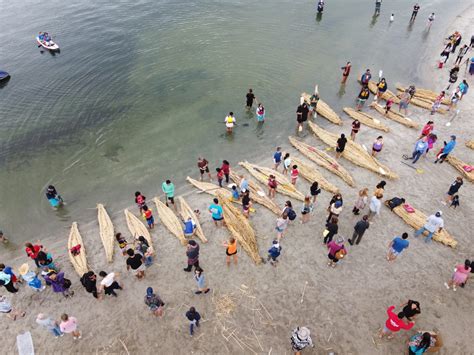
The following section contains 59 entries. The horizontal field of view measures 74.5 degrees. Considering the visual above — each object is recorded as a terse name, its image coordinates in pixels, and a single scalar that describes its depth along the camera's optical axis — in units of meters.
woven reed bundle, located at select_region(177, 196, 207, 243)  16.25
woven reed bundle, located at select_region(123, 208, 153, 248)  16.66
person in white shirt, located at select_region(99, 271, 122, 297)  13.08
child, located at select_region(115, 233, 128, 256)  14.34
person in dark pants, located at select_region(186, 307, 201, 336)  11.53
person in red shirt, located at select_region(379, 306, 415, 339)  11.23
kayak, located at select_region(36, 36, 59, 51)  34.38
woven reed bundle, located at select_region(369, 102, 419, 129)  22.89
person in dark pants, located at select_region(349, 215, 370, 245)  14.10
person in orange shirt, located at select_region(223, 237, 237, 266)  13.65
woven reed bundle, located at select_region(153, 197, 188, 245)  16.47
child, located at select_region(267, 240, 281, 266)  13.73
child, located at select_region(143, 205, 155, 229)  16.23
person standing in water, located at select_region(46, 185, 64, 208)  18.39
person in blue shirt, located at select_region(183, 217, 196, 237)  15.67
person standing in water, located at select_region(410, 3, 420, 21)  35.85
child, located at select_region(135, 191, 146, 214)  16.60
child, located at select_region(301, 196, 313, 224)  15.69
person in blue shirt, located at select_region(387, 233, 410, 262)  13.39
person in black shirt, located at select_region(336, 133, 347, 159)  19.48
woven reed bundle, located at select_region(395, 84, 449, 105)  25.20
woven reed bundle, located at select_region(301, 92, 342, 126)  24.36
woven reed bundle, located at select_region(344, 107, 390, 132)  22.94
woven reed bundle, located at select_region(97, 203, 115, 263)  15.96
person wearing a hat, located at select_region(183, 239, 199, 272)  13.57
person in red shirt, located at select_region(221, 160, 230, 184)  18.24
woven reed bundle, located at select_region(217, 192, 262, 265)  15.08
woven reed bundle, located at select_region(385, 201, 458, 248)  15.02
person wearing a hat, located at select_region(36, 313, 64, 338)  11.72
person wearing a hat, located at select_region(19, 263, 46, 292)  13.97
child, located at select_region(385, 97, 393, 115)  23.47
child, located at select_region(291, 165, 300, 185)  17.77
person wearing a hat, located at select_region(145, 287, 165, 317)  12.09
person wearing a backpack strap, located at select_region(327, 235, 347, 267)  13.45
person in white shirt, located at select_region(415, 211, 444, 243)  14.35
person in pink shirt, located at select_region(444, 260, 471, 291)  12.60
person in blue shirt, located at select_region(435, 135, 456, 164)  18.66
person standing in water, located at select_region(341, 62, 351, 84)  27.09
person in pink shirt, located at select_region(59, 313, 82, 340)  11.76
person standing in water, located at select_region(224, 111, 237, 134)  22.84
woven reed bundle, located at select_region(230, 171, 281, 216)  17.44
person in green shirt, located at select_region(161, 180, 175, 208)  17.33
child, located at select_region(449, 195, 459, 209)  16.59
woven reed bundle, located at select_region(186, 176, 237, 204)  18.73
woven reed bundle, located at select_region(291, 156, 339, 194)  18.34
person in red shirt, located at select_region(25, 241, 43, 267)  14.93
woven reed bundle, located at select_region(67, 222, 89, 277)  15.23
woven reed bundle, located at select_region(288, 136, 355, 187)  18.98
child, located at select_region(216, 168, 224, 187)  18.46
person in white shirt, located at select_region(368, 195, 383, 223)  15.44
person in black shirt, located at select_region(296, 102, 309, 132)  22.33
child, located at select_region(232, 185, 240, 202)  17.92
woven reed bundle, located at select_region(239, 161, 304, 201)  18.22
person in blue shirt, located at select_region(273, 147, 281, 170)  19.08
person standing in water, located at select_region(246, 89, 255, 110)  24.73
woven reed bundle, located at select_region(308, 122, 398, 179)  19.02
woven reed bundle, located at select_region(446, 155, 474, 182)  18.56
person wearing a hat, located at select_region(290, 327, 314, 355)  10.94
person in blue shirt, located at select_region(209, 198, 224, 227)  15.79
